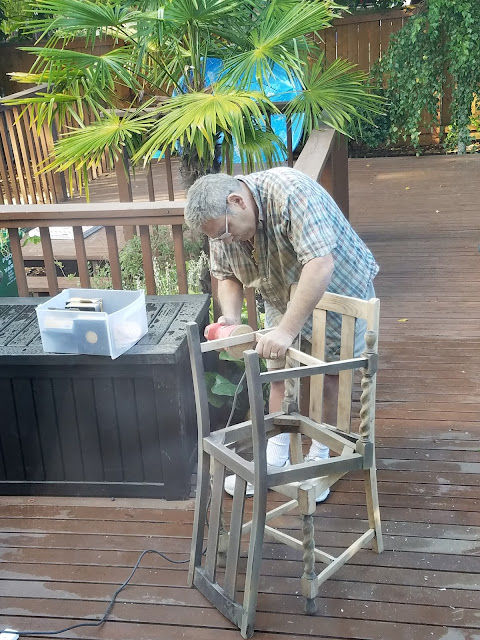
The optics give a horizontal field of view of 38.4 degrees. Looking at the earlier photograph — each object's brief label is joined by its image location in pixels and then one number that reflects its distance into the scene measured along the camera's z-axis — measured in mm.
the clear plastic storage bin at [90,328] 2273
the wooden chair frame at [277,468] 1761
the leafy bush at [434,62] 6801
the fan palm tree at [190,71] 2885
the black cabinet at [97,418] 2365
